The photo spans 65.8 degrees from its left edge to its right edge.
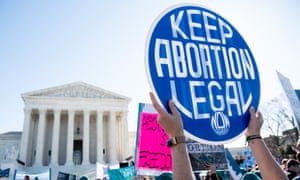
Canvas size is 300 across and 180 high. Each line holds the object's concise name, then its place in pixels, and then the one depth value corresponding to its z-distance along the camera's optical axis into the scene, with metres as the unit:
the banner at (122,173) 7.84
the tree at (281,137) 25.69
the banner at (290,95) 3.80
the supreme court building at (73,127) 36.66
